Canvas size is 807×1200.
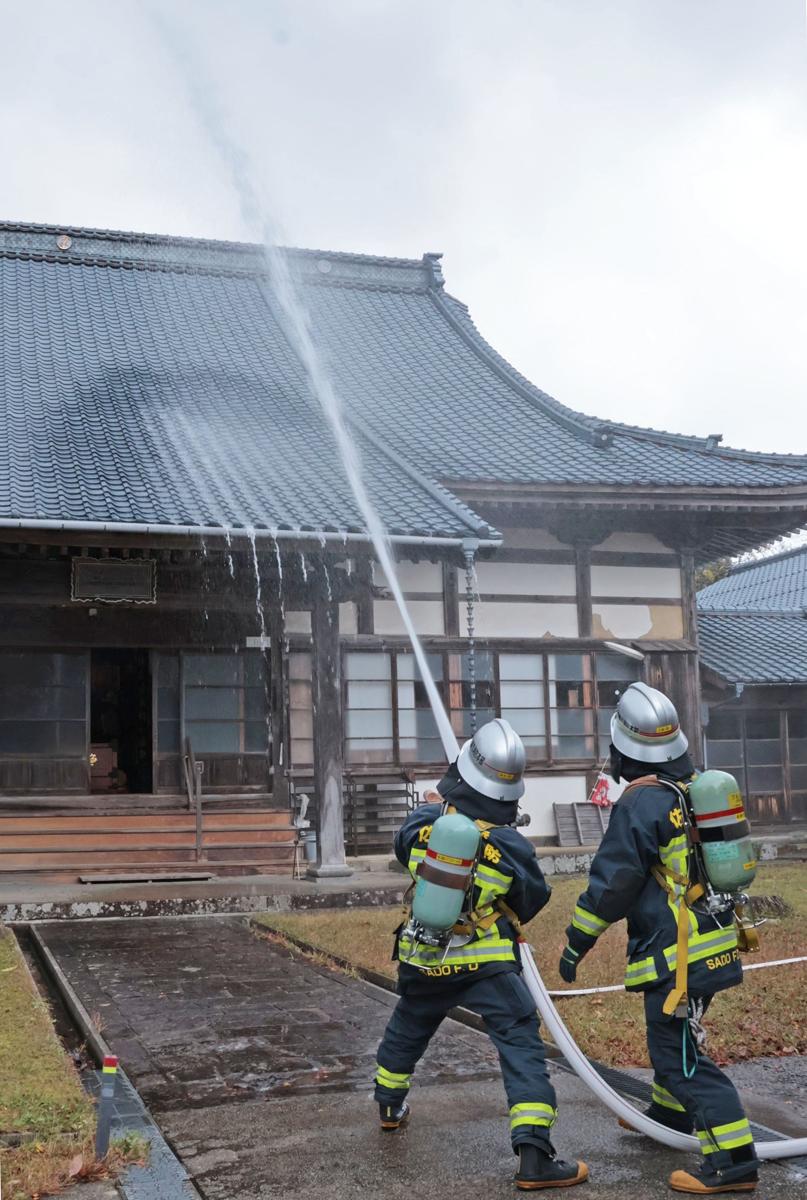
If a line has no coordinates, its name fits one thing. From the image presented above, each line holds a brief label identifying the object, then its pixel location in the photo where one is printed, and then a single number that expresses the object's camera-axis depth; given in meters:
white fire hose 4.18
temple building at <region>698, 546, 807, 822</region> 18.03
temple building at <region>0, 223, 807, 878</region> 12.16
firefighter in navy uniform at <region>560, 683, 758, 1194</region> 4.06
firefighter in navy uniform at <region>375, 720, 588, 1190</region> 4.21
